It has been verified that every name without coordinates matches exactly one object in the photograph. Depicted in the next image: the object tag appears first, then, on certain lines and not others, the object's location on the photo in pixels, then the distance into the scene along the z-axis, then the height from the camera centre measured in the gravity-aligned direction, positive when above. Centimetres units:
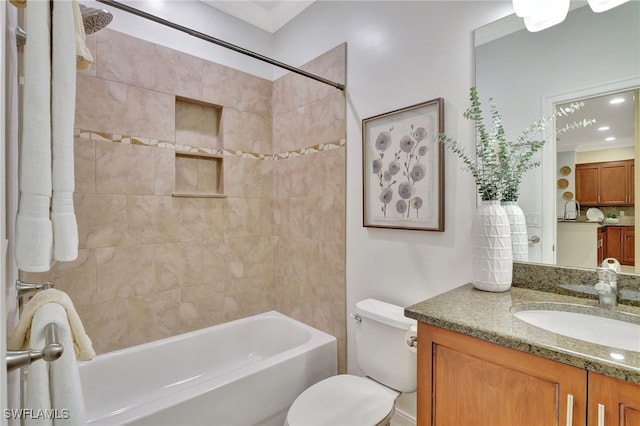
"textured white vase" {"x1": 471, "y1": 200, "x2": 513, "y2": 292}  125 -15
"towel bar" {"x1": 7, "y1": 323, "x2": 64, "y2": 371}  53 -24
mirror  113 +55
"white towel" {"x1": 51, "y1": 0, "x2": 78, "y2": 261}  63 +17
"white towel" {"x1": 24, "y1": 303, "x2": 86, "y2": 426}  64 -35
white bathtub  146 -92
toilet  139 -86
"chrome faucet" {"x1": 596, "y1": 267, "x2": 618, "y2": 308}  106 -26
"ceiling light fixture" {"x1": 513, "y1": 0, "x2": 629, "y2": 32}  120 +76
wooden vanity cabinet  72 -46
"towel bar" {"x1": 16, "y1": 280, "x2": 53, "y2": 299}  82 -19
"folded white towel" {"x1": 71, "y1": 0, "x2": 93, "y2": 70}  81 +47
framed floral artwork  159 +24
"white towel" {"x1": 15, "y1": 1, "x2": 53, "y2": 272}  57 +11
